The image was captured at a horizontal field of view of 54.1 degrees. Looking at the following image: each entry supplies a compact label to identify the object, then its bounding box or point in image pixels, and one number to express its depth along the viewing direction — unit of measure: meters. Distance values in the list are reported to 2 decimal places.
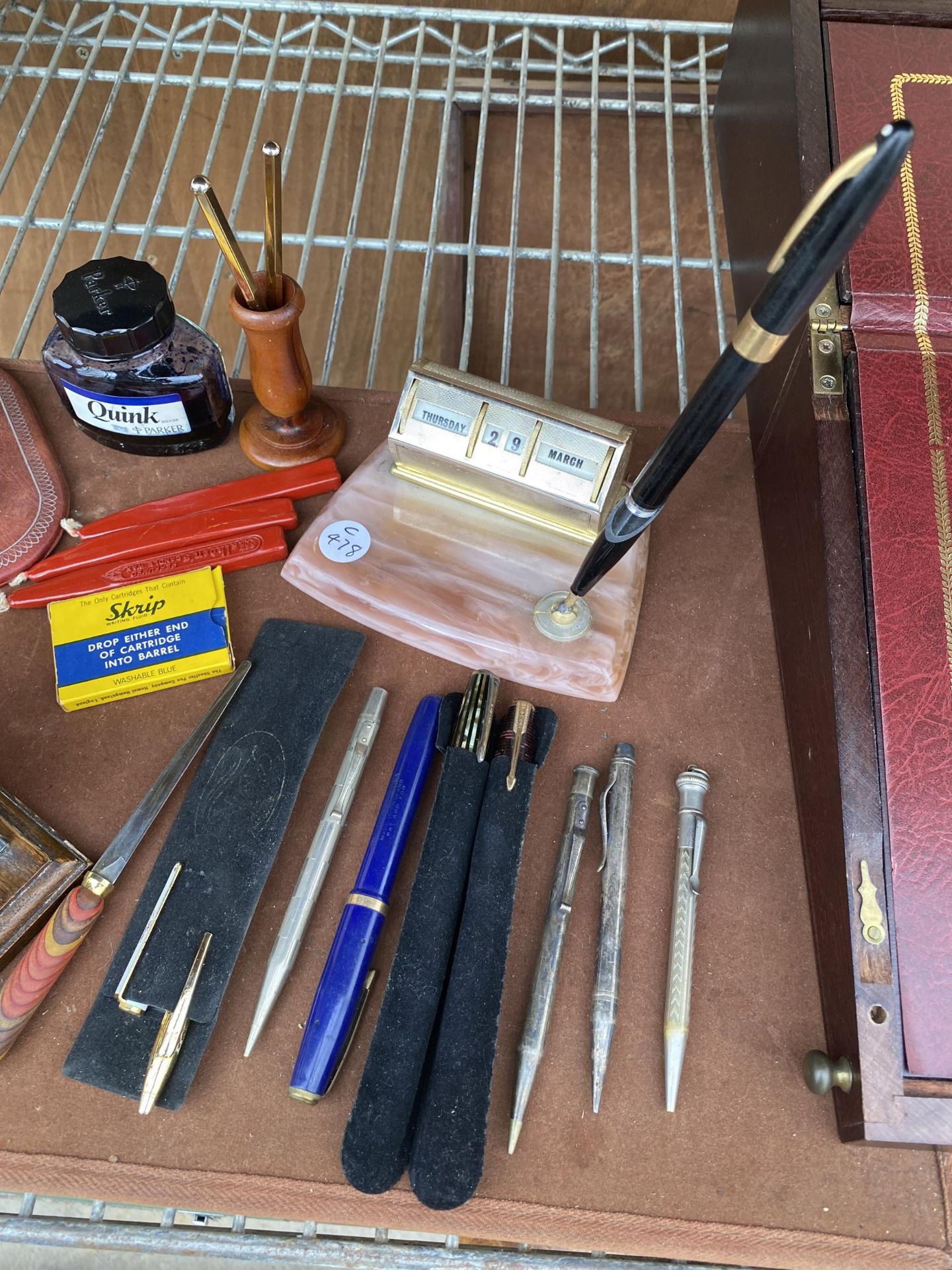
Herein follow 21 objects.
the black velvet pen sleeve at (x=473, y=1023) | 0.41
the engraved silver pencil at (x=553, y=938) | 0.43
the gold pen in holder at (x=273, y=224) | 0.44
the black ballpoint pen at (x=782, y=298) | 0.28
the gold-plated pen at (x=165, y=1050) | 0.42
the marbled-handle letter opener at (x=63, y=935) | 0.44
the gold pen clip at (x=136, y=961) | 0.44
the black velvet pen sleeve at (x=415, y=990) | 0.41
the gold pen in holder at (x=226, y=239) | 0.44
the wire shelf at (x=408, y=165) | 0.77
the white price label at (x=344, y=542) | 0.58
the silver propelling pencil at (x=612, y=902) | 0.44
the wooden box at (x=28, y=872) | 0.46
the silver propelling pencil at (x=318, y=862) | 0.45
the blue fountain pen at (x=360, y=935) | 0.43
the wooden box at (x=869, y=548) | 0.42
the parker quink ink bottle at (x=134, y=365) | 0.52
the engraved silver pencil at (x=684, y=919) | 0.44
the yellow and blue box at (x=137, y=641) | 0.54
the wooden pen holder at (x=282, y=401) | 0.53
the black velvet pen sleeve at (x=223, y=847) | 0.44
